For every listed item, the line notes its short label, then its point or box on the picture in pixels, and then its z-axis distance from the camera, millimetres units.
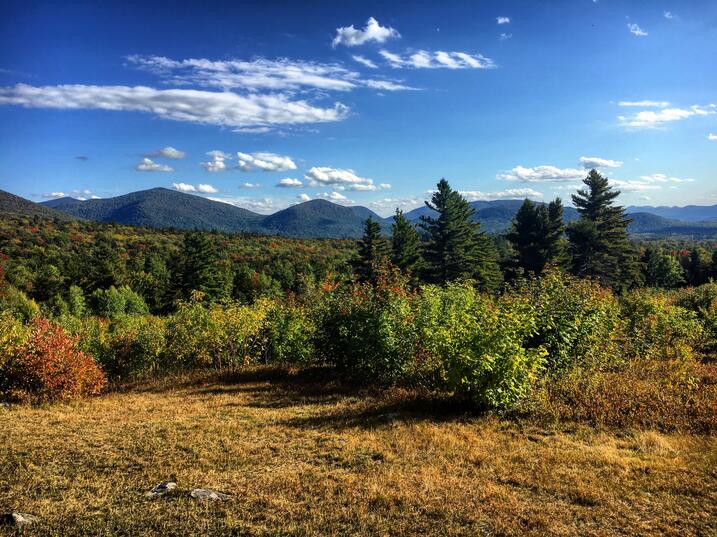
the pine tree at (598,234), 40594
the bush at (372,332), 13211
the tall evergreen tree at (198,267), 53344
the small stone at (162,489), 6520
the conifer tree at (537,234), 40438
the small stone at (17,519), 5617
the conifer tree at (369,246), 45250
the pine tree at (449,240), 41625
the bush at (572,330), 10922
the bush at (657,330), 13352
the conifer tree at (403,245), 46250
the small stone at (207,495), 6363
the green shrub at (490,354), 9461
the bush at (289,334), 18453
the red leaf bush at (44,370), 13656
